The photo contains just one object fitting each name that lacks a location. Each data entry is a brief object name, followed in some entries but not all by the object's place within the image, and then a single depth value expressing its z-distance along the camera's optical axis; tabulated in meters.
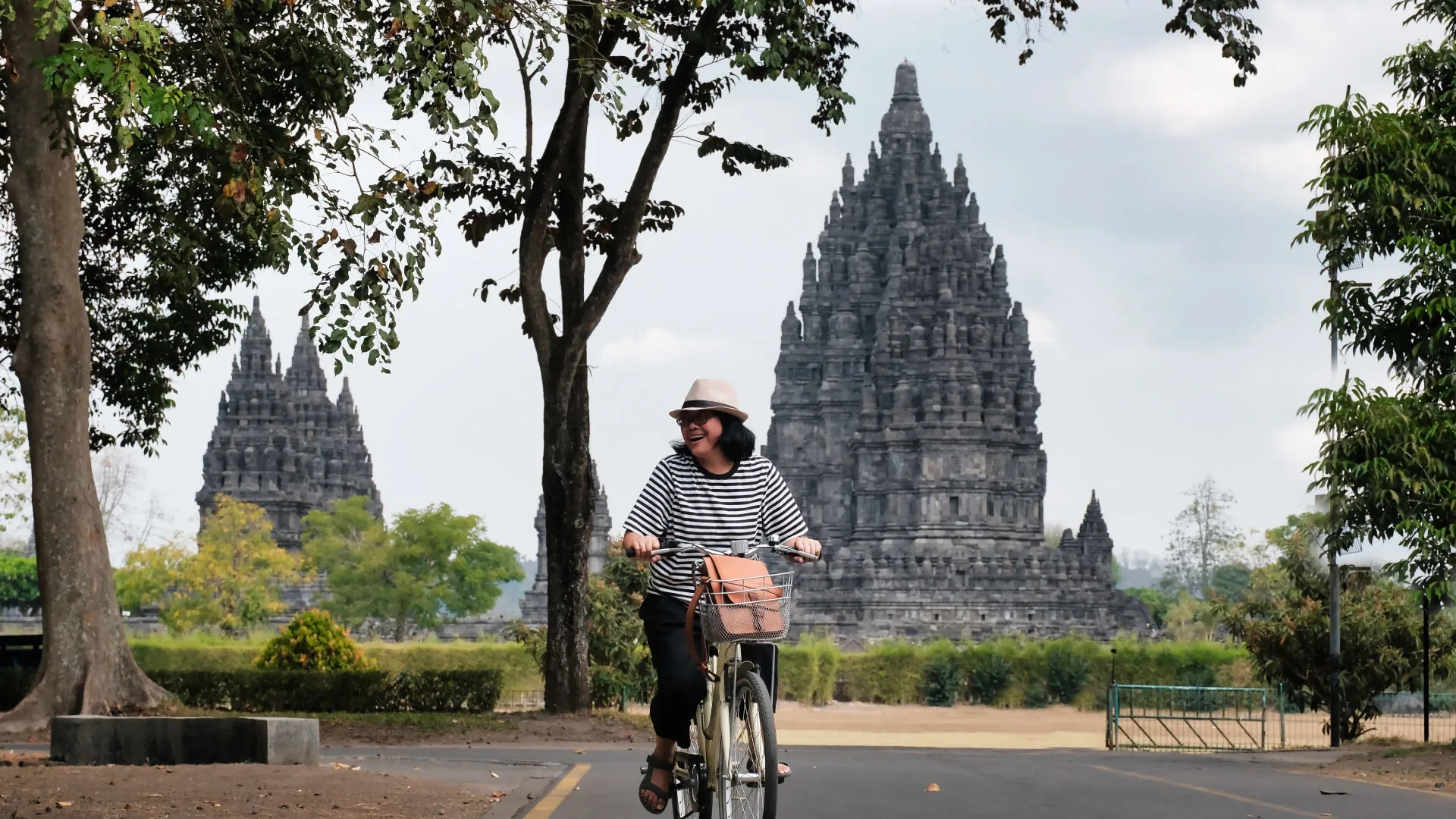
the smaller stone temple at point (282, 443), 116.31
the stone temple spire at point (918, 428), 83.56
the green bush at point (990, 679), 55.19
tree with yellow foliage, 86.38
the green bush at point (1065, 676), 55.88
